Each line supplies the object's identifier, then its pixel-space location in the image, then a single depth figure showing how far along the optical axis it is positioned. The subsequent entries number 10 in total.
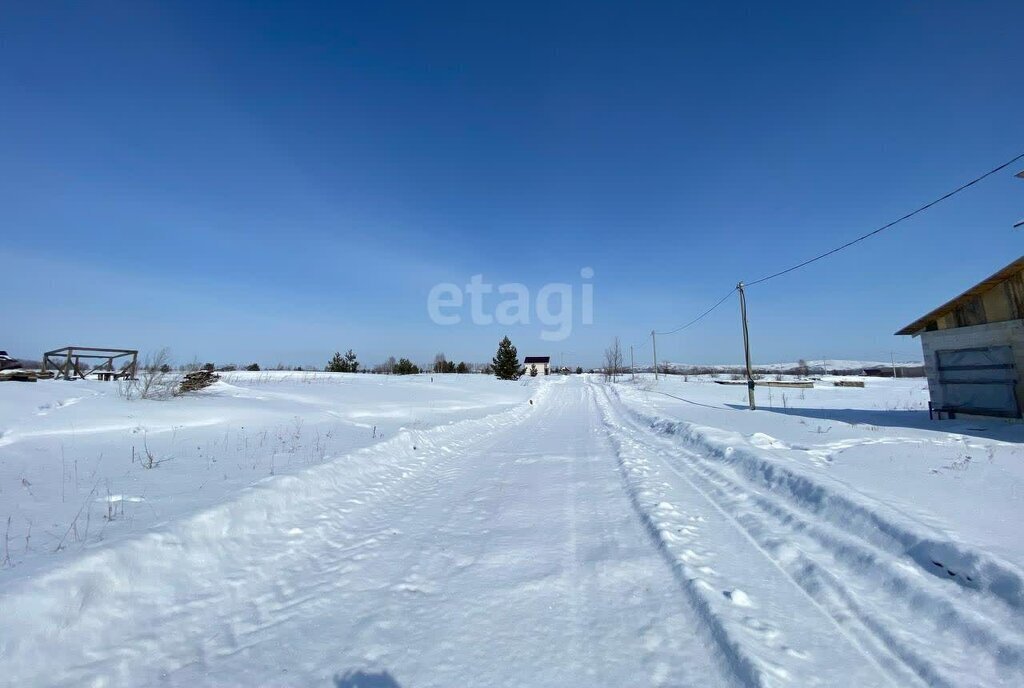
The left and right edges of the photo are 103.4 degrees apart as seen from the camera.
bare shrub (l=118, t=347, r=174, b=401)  10.98
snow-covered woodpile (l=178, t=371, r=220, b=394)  12.95
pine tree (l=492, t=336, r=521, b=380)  59.38
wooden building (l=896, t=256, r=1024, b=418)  11.23
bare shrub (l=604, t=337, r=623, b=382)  81.03
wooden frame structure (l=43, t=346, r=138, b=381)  14.19
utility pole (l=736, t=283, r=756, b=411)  18.83
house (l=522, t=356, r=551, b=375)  128.50
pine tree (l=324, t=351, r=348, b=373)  61.00
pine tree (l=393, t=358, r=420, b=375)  61.58
